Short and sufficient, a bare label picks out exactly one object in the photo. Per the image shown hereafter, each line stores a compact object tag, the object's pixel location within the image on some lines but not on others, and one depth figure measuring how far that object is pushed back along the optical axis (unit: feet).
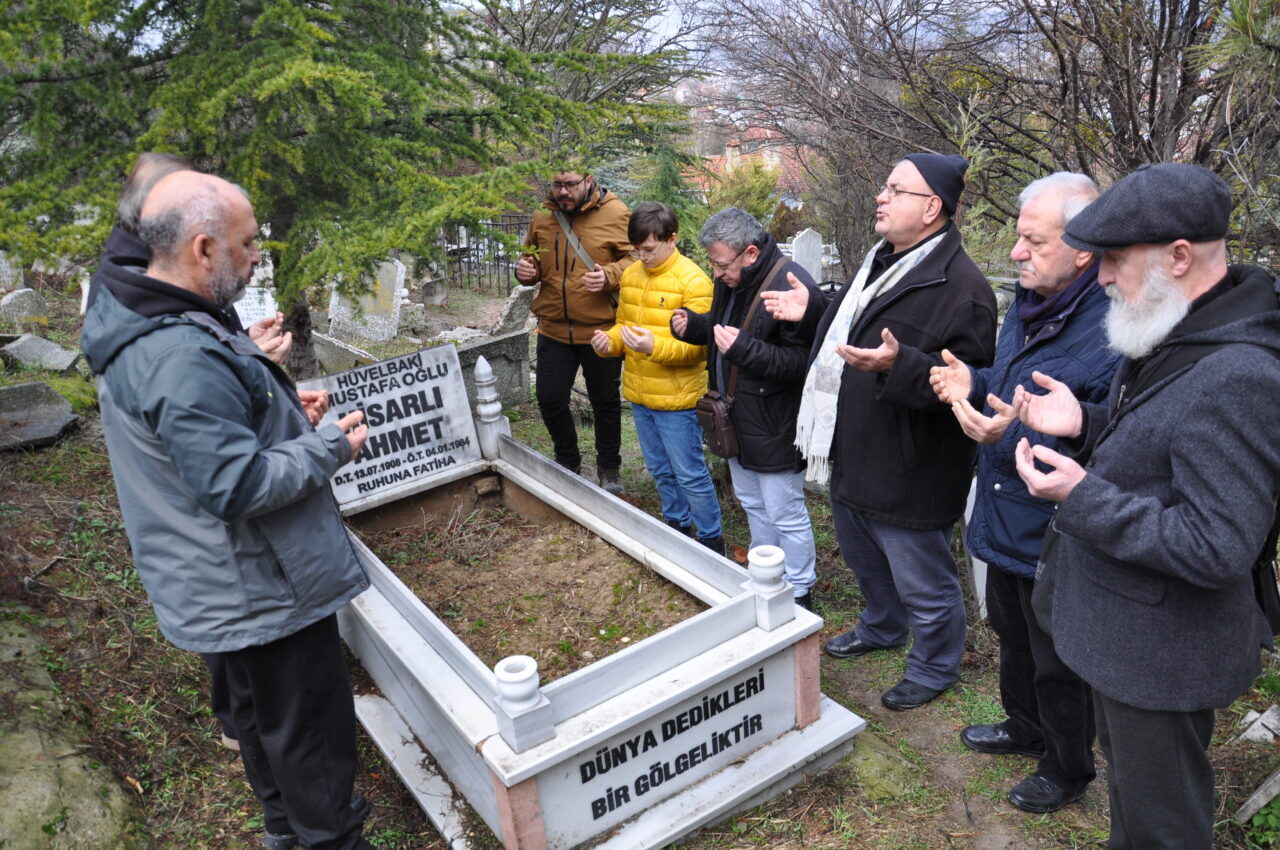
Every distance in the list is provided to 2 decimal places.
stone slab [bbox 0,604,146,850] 7.80
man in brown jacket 15.16
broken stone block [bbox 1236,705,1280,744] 9.08
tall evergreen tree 11.06
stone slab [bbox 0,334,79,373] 21.09
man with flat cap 5.24
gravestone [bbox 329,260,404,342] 30.32
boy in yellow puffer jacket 12.64
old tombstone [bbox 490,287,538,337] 29.30
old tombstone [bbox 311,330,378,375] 24.56
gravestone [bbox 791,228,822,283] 36.50
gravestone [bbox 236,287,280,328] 27.37
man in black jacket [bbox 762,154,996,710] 9.01
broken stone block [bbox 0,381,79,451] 15.76
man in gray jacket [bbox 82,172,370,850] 6.28
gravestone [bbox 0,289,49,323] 28.76
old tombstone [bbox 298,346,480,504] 14.01
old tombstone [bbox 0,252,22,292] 34.91
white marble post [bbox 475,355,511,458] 15.12
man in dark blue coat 7.47
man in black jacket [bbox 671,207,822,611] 11.00
